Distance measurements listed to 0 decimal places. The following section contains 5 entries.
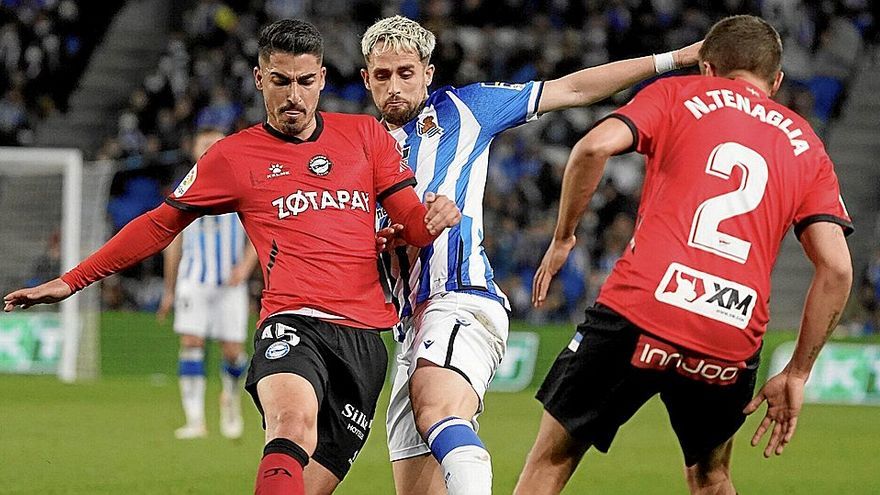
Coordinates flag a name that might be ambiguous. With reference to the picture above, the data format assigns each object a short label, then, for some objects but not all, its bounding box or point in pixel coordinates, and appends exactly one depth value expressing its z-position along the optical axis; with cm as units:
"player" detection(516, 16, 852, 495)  998
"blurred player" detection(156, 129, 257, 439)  2367
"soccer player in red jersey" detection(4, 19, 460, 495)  1103
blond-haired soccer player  1173
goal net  3584
